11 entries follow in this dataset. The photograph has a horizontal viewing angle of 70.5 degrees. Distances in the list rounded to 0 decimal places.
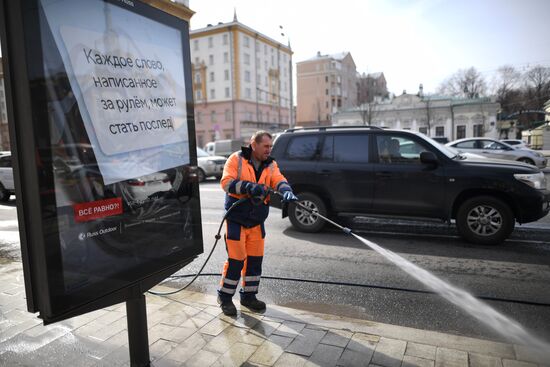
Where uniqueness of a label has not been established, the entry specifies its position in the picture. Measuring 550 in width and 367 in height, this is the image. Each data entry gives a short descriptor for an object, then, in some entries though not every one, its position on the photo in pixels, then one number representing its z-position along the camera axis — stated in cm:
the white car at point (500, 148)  1841
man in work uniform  378
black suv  629
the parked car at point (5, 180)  1383
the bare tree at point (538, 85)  3665
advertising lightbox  185
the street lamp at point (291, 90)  3469
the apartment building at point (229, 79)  6506
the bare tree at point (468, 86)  7178
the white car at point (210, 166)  1831
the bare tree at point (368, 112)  5453
